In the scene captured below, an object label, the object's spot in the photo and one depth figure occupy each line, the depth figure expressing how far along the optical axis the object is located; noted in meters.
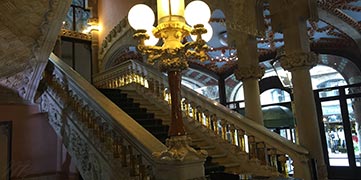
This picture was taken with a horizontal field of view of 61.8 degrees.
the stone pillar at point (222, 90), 11.99
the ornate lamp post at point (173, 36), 2.85
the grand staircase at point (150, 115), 4.69
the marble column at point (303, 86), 4.38
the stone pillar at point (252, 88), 5.71
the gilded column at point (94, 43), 11.02
